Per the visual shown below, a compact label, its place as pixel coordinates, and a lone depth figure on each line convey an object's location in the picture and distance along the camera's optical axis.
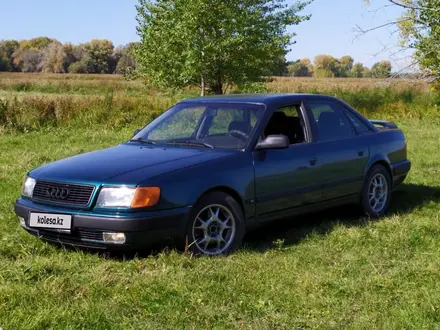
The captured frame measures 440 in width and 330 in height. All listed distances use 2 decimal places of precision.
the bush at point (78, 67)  96.90
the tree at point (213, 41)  22.48
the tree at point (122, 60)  99.38
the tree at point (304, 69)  105.06
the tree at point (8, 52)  103.73
